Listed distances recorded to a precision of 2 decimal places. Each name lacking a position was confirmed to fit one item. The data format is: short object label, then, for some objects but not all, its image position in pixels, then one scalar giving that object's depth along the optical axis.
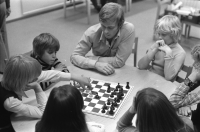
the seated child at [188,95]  1.95
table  1.75
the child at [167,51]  2.45
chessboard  1.88
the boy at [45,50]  2.38
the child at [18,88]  1.77
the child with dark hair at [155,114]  1.34
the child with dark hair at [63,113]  1.38
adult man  2.38
